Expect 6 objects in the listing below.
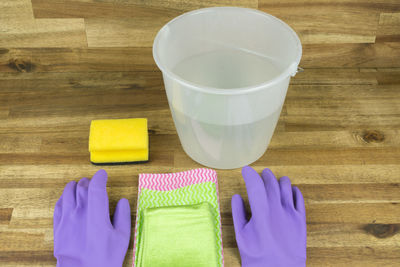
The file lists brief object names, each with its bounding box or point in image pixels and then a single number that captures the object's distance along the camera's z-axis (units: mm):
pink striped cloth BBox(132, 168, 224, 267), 1040
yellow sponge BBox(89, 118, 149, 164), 1056
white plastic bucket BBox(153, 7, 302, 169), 911
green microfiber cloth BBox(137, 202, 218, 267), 872
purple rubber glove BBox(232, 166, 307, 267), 887
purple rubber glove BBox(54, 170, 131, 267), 888
